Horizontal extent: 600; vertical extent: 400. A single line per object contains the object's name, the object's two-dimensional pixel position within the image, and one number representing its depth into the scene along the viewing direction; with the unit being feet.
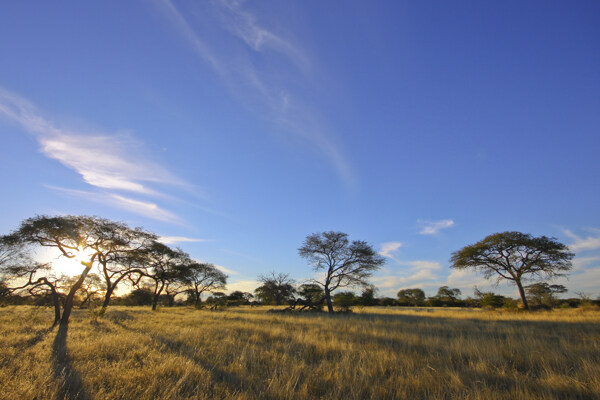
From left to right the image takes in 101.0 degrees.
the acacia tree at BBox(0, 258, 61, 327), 38.99
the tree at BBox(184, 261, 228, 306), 130.21
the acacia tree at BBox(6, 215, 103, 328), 40.06
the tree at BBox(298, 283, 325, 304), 90.20
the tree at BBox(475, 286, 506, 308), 85.10
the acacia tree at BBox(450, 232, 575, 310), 75.41
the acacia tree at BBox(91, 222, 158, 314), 47.72
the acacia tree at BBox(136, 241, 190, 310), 56.70
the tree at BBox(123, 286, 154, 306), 149.79
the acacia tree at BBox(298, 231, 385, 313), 87.76
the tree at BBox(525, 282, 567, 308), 93.86
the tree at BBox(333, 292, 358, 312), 87.99
